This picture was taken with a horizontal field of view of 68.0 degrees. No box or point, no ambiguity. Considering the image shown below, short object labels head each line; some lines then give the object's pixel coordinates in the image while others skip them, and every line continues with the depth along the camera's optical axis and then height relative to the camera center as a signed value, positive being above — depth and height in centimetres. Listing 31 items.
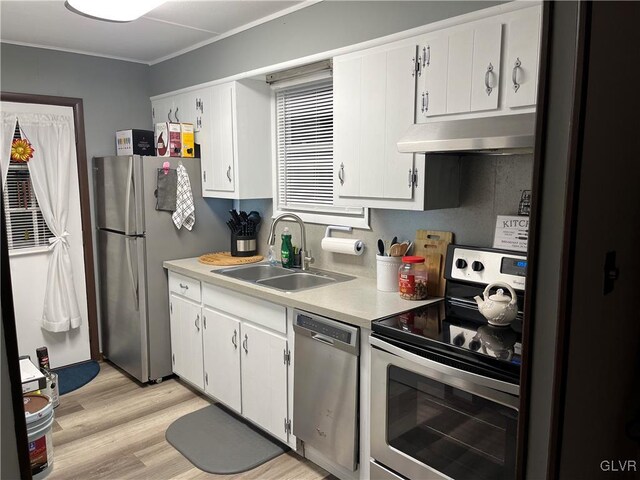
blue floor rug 346 -148
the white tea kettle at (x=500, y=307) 185 -49
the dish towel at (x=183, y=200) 337 -13
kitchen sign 207 -22
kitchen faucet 302 -41
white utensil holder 243 -46
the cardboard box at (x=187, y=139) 344 +31
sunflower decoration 339 +23
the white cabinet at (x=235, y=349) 255 -100
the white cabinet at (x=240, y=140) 318 +29
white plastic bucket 157 -82
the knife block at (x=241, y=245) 342 -45
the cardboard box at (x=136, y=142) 353 +30
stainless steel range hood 166 +18
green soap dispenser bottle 310 -45
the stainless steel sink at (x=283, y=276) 284 -59
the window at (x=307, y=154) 302 +19
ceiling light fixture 221 +83
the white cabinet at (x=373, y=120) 222 +31
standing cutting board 237 -36
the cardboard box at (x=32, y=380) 174 -73
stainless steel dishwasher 213 -96
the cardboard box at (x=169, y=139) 338 +30
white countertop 210 -57
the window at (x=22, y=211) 345 -22
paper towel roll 274 -37
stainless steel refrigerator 328 -46
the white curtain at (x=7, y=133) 334 +34
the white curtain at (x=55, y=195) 351 -10
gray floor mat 252 -148
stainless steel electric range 160 -74
